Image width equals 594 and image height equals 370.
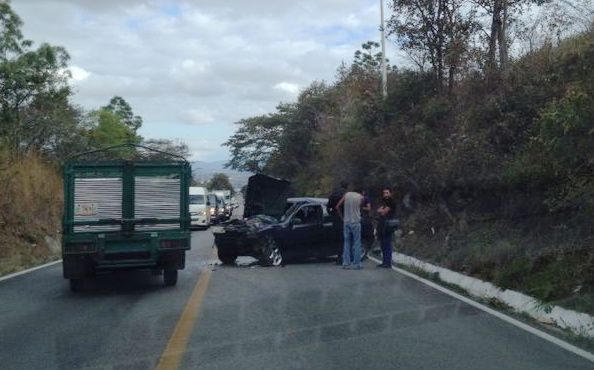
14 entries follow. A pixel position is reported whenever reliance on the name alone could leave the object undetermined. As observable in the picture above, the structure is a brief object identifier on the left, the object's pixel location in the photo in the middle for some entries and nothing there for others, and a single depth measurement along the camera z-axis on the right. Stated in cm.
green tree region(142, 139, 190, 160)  7490
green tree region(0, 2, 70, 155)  2431
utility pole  2470
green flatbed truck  1132
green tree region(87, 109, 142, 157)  4028
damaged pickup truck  1531
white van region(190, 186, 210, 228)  3409
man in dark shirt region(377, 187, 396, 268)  1473
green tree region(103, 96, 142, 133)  7181
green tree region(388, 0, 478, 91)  2009
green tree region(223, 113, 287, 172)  6172
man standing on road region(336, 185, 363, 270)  1461
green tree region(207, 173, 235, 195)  11762
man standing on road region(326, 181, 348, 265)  1560
